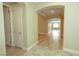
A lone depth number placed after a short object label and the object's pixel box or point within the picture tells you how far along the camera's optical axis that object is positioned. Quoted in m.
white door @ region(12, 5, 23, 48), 2.30
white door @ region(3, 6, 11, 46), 2.60
